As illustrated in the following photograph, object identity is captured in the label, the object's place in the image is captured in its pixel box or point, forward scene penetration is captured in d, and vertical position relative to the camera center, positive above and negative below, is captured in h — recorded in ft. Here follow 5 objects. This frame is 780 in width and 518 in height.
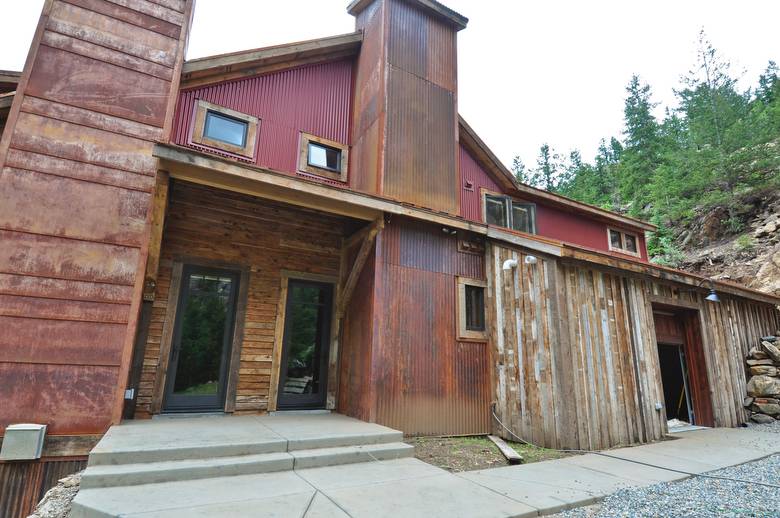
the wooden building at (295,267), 13.33 +3.82
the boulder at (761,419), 26.11 -4.31
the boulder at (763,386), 26.73 -2.15
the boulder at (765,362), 28.12 -0.49
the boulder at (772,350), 28.06 +0.36
